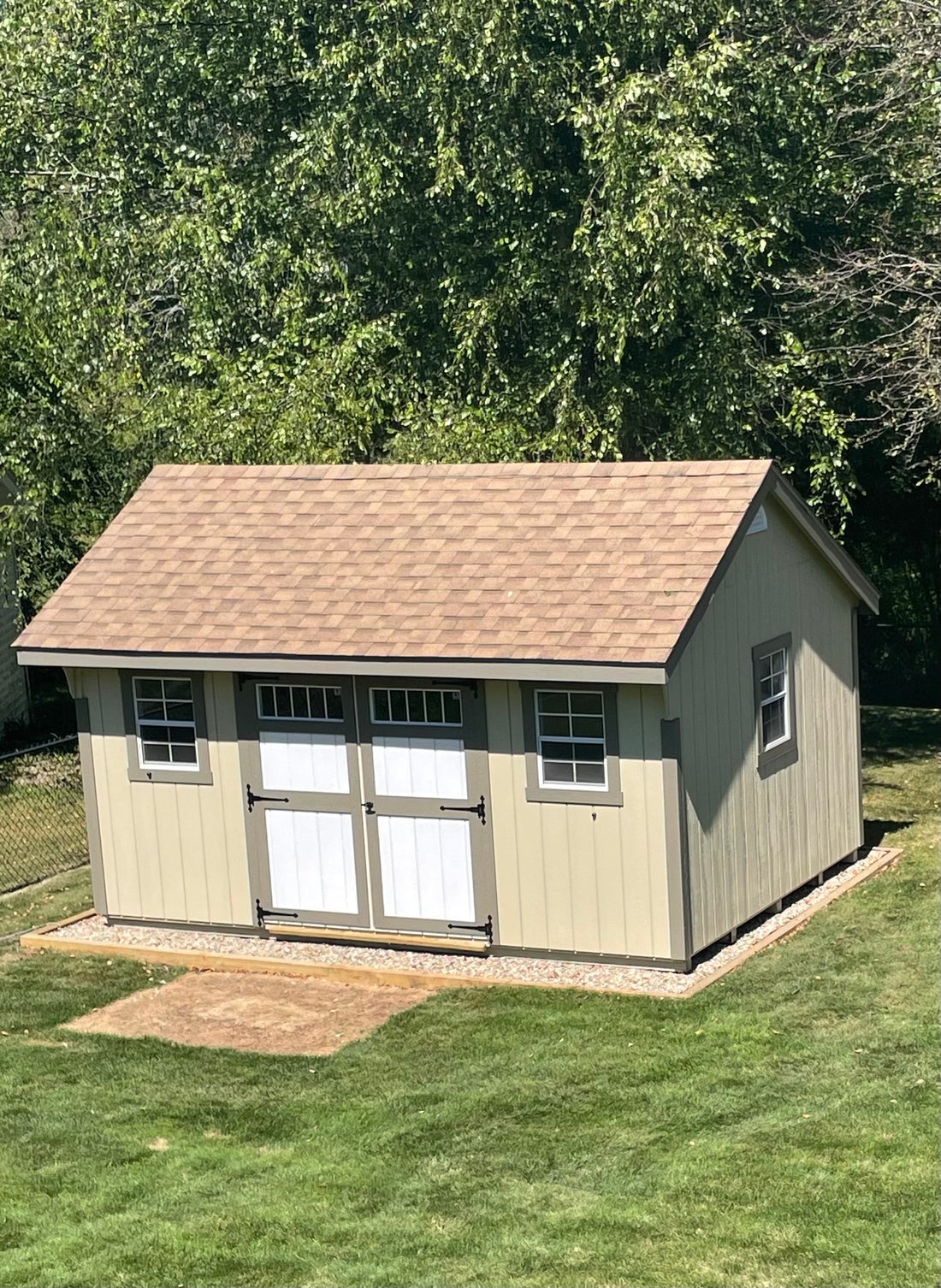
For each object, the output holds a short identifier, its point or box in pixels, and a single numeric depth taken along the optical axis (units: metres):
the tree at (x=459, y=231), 18.73
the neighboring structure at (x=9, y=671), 23.77
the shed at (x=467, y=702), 13.05
